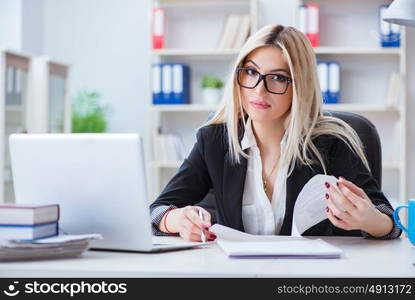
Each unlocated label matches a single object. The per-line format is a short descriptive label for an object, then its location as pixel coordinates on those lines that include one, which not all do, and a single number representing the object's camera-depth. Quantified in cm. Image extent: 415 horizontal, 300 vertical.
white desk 121
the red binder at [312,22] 472
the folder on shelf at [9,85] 459
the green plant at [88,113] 525
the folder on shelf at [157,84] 491
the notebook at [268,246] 139
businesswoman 199
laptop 139
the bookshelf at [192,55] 508
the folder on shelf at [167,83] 490
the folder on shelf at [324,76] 471
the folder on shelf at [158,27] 491
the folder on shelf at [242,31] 485
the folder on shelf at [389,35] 469
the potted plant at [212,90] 493
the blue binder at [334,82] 471
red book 137
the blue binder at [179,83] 488
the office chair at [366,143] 221
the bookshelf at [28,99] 455
